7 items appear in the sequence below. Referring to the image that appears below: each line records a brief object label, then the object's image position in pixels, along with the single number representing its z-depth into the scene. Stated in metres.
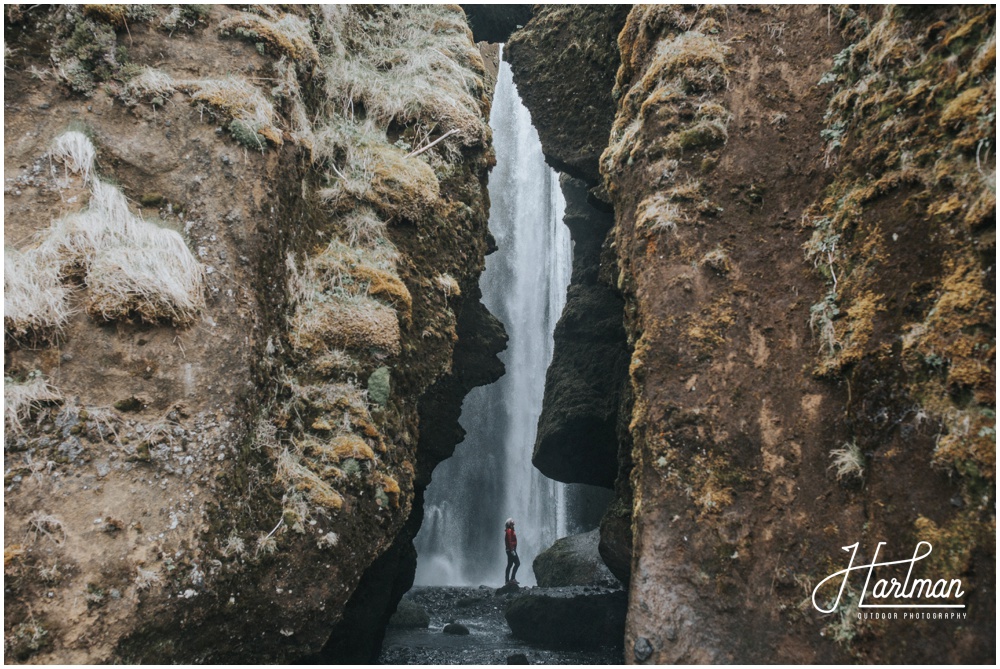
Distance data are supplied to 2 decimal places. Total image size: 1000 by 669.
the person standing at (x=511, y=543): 15.88
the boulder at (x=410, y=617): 13.05
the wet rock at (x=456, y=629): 12.30
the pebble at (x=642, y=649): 5.23
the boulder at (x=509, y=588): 16.45
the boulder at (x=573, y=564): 14.74
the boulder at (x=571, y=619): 11.55
